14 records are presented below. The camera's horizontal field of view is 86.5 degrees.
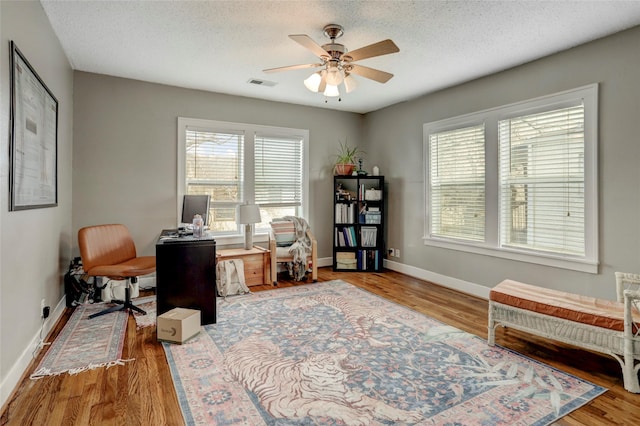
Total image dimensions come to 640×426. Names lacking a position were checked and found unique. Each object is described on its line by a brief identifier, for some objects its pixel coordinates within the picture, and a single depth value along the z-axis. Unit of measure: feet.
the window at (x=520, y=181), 10.48
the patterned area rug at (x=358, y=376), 6.21
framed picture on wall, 6.79
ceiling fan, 8.59
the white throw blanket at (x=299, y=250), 15.78
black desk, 9.96
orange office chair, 10.68
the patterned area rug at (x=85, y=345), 7.86
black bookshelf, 17.84
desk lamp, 14.84
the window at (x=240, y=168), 15.34
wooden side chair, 15.16
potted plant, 18.10
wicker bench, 7.00
